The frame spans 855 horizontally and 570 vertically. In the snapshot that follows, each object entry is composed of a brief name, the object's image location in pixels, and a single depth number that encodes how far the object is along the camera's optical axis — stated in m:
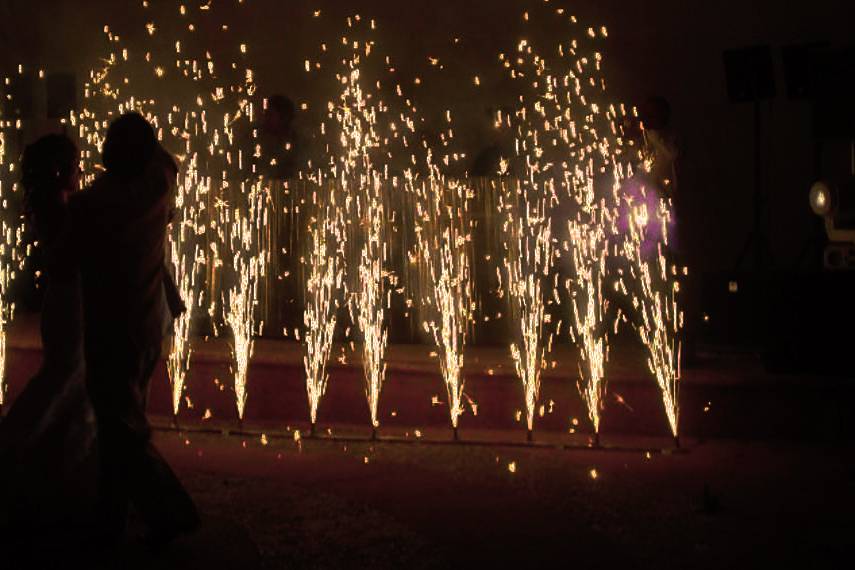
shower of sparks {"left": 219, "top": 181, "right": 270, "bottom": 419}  9.17
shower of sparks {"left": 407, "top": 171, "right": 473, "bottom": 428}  8.99
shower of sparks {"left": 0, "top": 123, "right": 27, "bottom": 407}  11.86
